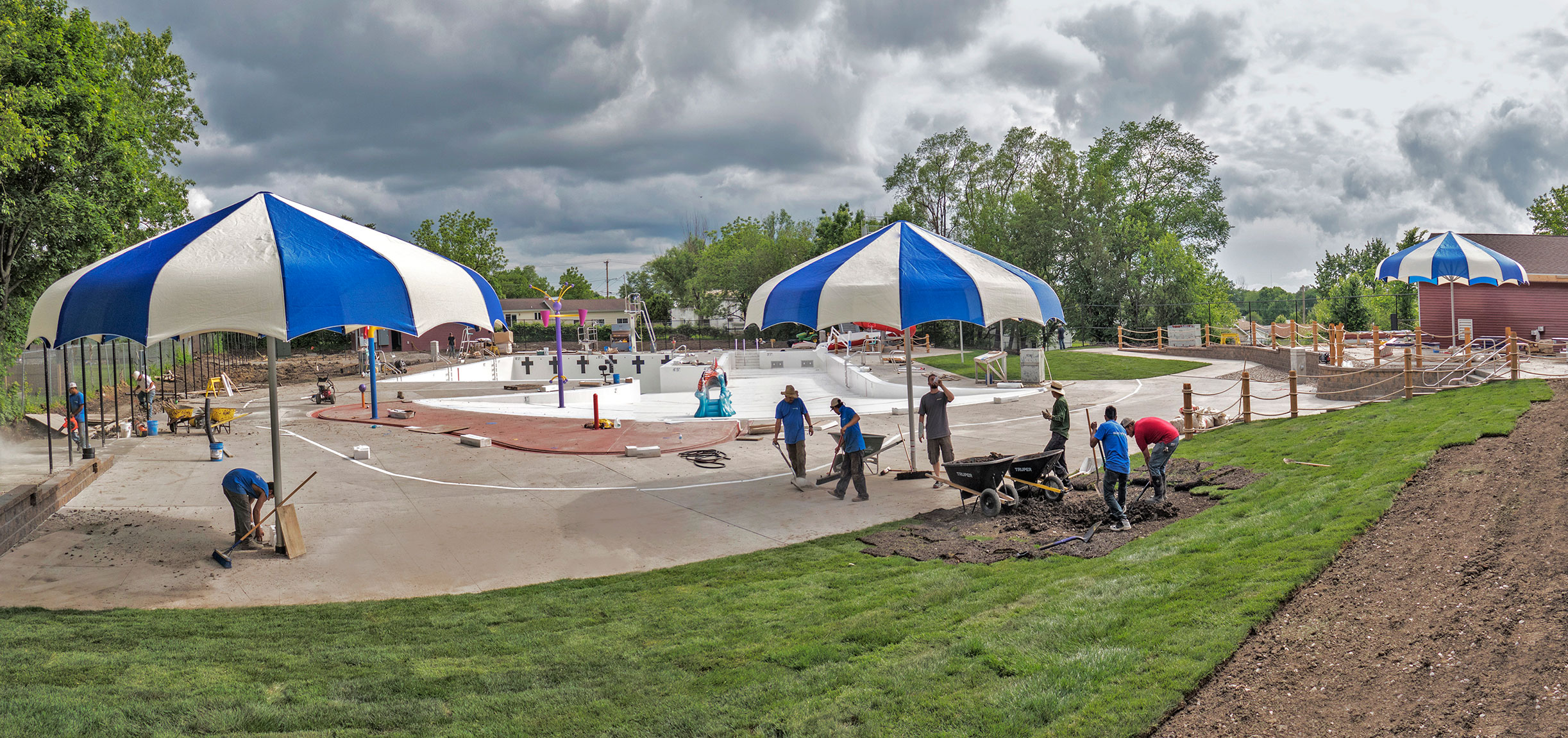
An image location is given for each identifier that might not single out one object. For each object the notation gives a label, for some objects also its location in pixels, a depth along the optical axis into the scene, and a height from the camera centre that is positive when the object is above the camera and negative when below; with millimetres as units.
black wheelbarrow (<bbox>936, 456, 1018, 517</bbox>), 10781 -1753
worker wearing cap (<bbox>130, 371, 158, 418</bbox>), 20297 -320
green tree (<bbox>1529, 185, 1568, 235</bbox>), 53844 +7945
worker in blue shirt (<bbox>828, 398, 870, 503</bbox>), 12273 -1435
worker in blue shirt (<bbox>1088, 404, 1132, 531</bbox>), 9820 -1428
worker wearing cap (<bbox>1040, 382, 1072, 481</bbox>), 12594 -1163
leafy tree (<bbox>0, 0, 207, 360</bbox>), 23375 +7068
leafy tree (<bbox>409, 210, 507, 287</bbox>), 78125 +12460
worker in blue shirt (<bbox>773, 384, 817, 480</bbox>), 12992 -1073
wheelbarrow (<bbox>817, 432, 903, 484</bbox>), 13148 -1582
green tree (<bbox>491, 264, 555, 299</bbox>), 93725 +10906
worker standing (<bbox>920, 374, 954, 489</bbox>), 13094 -1125
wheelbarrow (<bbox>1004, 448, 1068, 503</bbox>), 11047 -1803
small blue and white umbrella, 22203 +1921
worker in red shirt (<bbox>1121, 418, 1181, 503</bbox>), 10820 -1316
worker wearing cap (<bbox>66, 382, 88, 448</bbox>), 15102 -627
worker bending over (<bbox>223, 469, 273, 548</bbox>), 9938 -1509
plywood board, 9773 -1912
